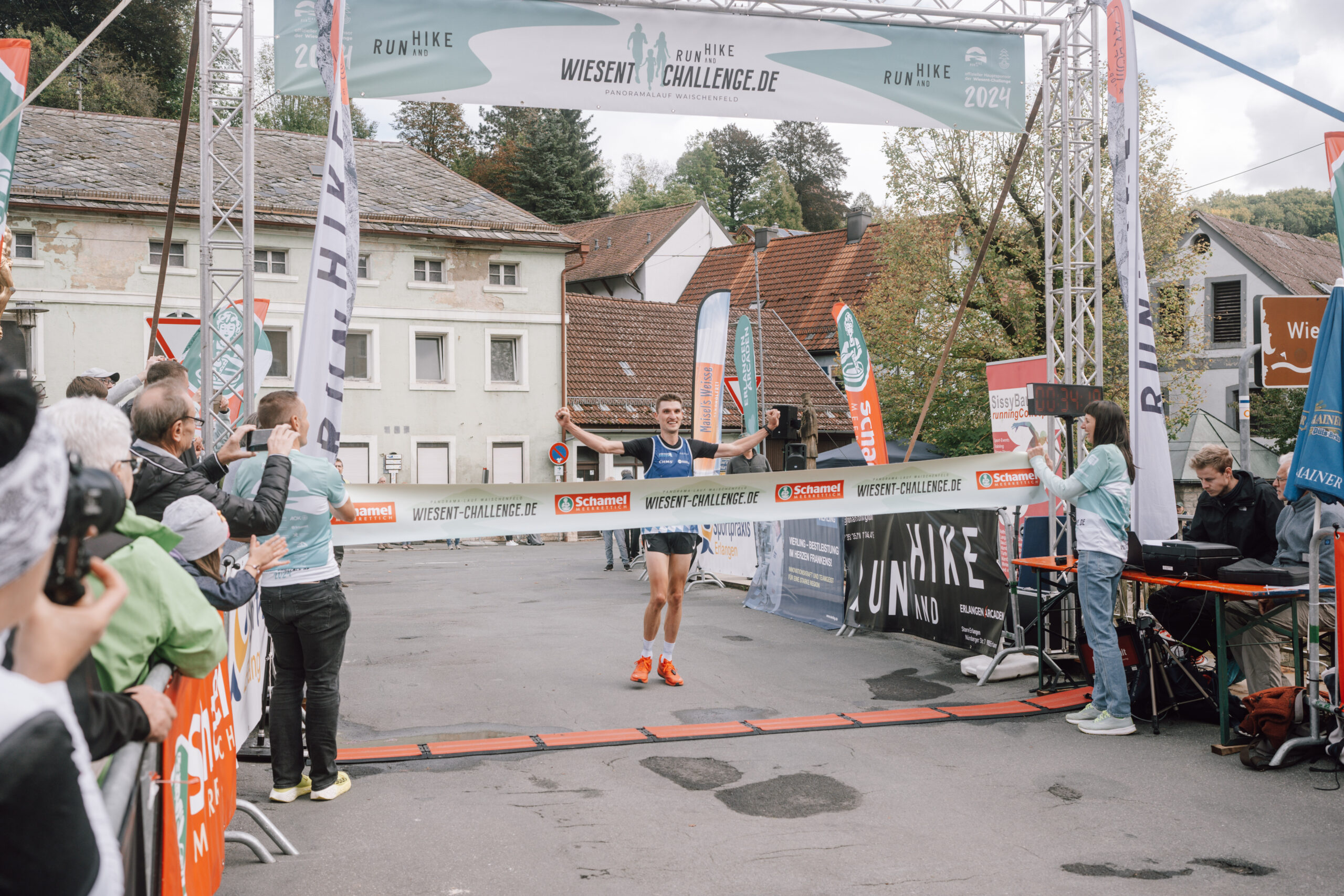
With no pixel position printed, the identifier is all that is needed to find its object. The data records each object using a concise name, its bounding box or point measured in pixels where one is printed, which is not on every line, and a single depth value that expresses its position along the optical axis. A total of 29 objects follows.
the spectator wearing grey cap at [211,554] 3.75
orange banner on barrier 3.00
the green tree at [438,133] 60.00
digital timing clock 7.94
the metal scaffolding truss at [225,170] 8.00
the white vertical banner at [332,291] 5.97
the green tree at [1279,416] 31.31
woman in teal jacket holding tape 6.85
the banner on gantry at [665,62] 8.42
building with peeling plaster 28.38
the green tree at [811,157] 77.00
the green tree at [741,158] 78.56
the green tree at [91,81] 39.31
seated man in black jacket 7.42
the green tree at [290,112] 54.72
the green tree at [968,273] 26.27
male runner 8.05
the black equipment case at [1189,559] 6.70
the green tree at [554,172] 55.28
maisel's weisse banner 15.83
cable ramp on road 6.46
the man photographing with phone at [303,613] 5.22
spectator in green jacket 2.79
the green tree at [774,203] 70.38
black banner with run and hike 9.27
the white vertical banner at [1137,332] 8.02
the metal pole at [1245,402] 17.72
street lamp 27.56
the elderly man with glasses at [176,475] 4.24
